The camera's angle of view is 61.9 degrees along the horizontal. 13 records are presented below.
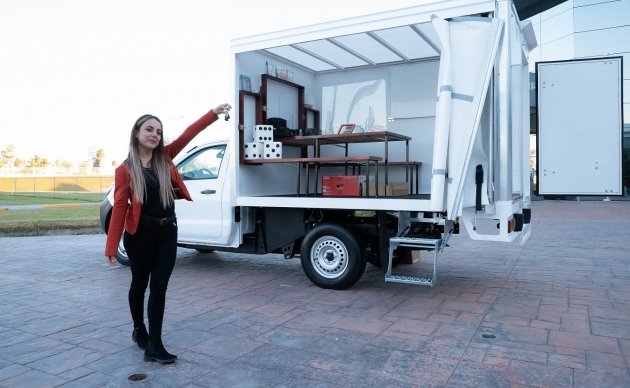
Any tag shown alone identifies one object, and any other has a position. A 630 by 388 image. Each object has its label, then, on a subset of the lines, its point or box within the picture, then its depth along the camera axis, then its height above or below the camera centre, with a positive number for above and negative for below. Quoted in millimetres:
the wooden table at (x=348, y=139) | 6219 +752
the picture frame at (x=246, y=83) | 6750 +1492
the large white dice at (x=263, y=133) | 6714 +829
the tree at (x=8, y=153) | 90438 +7807
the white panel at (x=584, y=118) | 5160 +780
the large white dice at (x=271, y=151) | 6637 +588
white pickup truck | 5012 +685
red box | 6070 +142
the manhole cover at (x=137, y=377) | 3527 -1216
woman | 3666 -155
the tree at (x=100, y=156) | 93362 +7819
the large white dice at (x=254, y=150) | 6659 +603
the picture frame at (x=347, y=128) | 7395 +990
